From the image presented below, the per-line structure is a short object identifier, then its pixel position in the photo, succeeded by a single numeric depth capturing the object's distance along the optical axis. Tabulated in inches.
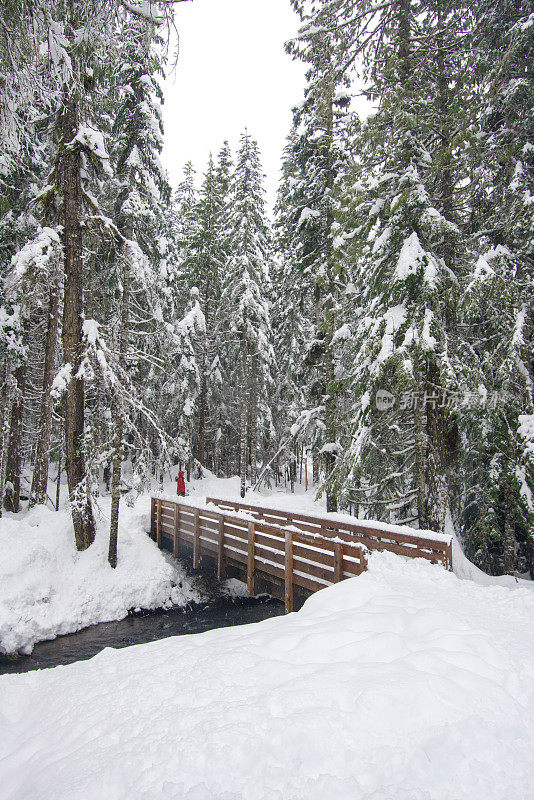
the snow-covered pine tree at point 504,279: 341.7
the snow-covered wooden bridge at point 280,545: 272.5
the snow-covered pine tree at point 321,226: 528.7
